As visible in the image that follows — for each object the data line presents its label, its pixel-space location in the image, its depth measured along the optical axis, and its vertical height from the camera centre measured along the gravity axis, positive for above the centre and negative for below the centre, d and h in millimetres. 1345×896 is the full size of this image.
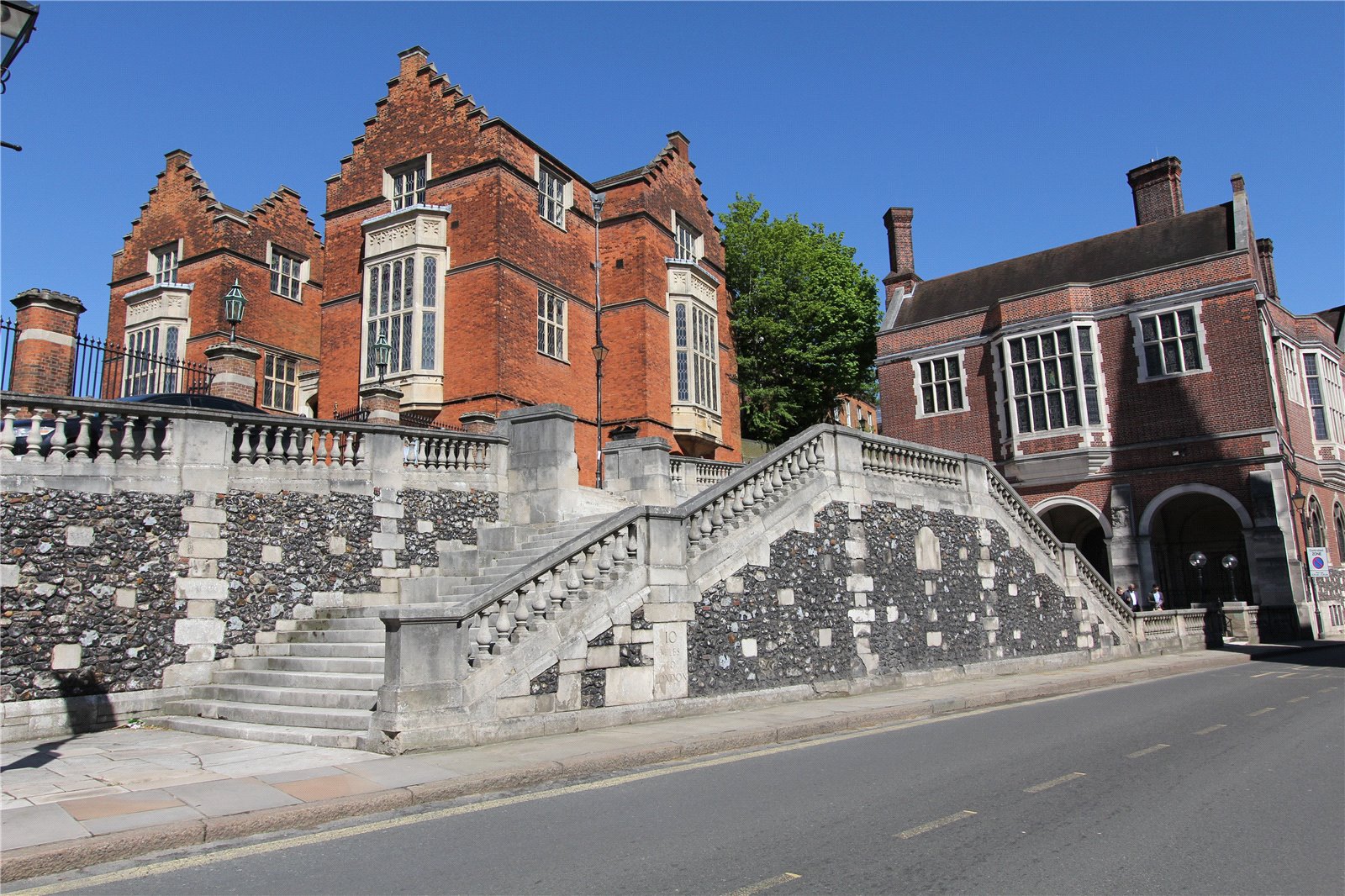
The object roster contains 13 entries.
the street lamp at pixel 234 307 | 18625 +6719
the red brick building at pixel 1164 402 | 27297 +6517
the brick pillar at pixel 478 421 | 19125 +4245
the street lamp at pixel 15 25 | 7758 +5374
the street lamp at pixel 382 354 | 21130 +6467
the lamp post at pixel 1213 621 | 25328 -862
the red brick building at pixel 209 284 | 31016 +12411
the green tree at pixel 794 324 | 38844 +12456
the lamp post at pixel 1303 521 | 26359 +2093
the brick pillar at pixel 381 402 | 17469 +4442
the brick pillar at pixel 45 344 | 13570 +4452
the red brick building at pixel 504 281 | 25844 +10678
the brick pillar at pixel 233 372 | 17047 +4917
